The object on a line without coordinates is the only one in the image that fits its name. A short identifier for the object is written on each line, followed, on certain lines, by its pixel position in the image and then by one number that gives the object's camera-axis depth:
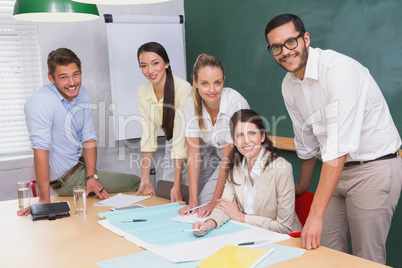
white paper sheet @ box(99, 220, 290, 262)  1.63
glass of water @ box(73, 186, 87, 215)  2.30
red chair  2.19
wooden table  1.56
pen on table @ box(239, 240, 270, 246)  1.71
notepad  1.51
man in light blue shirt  2.71
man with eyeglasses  1.80
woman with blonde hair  2.51
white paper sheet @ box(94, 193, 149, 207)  2.49
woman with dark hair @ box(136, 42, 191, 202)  2.96
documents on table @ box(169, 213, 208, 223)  2.10
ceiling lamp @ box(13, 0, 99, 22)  2.27
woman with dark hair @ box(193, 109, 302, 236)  2.07
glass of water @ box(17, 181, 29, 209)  2.45
